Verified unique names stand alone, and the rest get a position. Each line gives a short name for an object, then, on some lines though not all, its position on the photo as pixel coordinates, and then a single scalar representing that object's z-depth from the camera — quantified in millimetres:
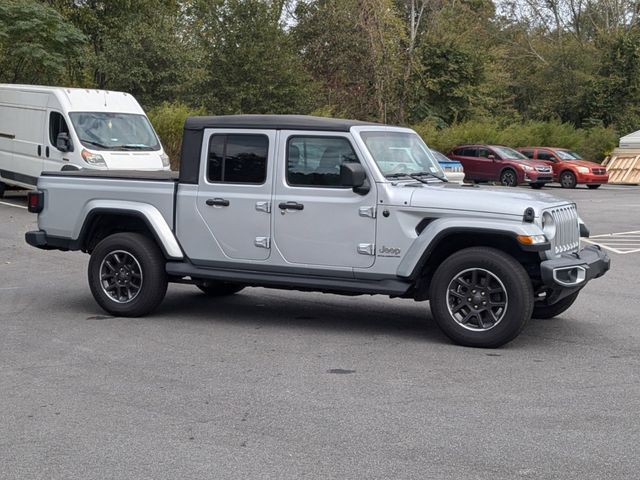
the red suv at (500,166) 36906
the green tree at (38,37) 30984
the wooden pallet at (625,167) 43844
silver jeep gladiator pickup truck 8250
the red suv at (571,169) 38031
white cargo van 20219
